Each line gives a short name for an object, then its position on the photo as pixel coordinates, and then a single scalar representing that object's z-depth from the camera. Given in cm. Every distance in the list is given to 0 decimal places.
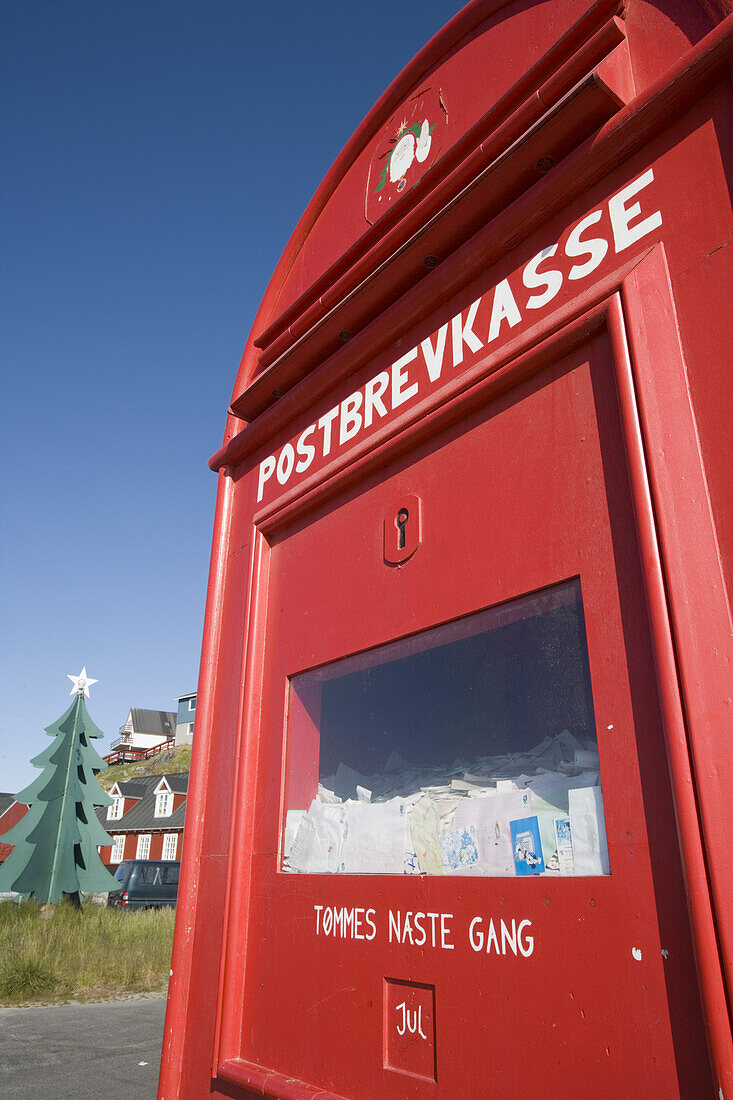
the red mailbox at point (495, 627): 122
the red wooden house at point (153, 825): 3119
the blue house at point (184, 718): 5175
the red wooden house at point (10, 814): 3609
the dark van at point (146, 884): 1578
